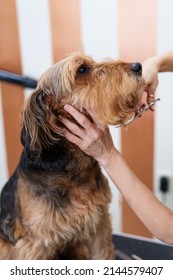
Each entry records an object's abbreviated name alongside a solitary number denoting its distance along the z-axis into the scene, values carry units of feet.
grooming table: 4.99
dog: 3.16
